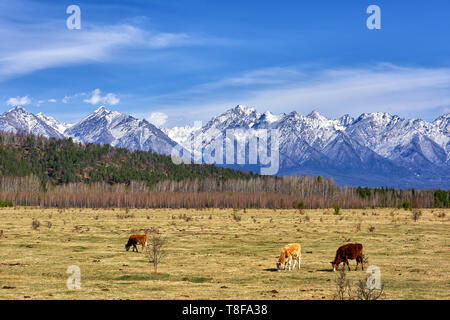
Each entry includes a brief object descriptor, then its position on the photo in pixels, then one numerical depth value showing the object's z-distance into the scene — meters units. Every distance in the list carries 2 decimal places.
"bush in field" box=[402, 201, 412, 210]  151.73
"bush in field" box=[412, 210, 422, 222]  80.66
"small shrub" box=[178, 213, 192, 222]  81.43
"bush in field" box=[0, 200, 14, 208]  148.12
